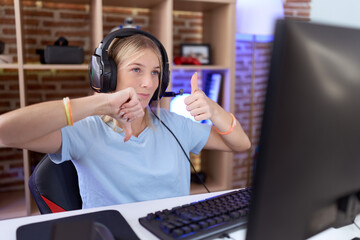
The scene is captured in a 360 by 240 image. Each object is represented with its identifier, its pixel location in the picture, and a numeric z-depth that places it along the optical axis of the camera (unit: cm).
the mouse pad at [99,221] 69
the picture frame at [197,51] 237
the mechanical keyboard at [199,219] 67
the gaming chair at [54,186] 101
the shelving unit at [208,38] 195
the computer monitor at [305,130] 38
